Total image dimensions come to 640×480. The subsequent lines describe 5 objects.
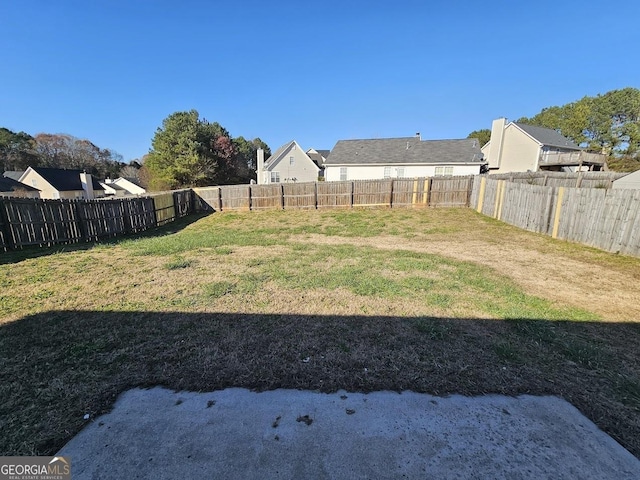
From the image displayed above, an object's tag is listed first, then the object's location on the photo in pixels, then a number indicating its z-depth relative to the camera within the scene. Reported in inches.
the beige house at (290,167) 1168.8
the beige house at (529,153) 1033.5
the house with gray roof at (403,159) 915.4
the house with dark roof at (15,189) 1116.2
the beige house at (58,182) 1293.1
